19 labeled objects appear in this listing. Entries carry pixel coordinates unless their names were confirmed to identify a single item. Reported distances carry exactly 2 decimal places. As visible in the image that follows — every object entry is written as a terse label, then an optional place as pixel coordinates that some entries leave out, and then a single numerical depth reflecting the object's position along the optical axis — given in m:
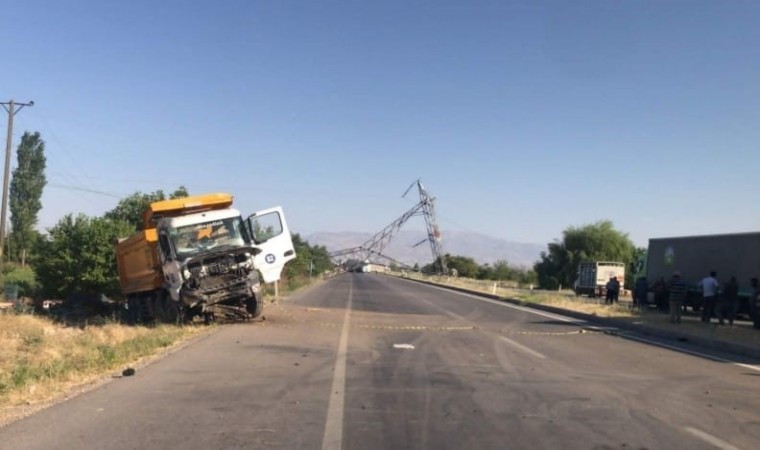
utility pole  37.78
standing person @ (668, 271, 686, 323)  22.28
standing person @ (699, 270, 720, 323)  24.55
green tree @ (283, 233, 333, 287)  59.74
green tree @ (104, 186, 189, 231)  38.47
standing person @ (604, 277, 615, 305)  37.94
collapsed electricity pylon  118.84
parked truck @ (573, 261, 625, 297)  57.12
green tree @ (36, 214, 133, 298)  29.27
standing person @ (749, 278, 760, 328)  22.91
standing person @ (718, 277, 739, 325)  23.92
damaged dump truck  18.28
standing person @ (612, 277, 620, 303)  37.88
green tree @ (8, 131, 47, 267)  67.62
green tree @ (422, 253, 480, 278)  143.00
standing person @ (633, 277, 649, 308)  36.03
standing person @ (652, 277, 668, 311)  33.47
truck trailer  28.02
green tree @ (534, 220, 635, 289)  87.88
